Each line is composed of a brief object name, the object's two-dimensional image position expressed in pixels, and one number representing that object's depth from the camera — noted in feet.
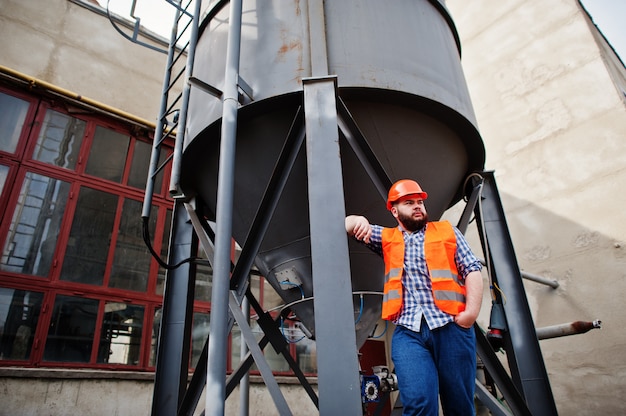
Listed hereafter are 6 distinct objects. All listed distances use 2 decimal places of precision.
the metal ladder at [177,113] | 10.27
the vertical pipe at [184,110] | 10.15
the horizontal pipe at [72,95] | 19.04
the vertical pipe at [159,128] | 10.83
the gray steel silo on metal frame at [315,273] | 6.38
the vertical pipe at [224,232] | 6.90
